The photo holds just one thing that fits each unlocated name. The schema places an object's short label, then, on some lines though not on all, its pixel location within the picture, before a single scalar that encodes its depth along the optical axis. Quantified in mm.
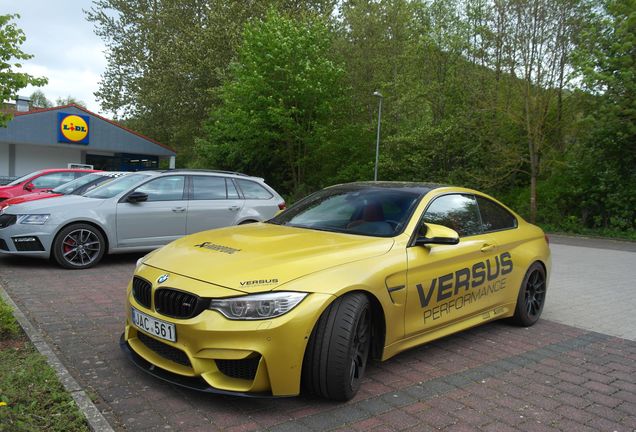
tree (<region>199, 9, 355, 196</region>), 23359
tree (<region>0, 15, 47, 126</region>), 10359
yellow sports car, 3043
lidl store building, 29562
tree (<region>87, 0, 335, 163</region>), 31891
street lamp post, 22812
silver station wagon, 7148
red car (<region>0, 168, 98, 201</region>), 11859
